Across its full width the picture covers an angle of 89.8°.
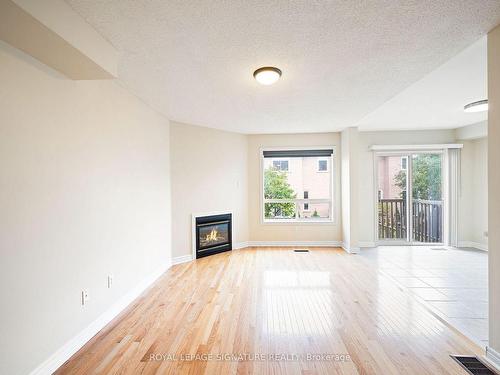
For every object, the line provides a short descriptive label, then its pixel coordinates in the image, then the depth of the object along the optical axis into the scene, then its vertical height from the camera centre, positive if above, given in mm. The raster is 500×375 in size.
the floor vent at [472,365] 1777 -1318
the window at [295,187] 5590 +0
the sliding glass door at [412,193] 5422 -151
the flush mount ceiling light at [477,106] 3507 +1139
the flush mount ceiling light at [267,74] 2371 +1083
